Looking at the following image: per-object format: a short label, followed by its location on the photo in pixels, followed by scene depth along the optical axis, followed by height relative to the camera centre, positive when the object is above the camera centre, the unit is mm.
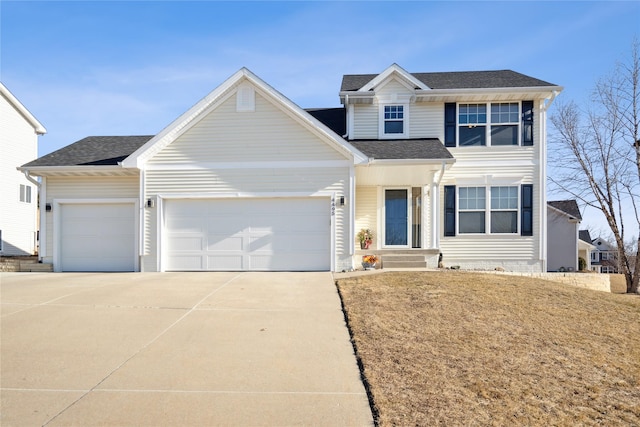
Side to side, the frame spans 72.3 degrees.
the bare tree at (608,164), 18328 +2395
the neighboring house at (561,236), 25203 -1025
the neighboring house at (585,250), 33525 -2565
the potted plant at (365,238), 14578 -670
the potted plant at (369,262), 13578 -1373
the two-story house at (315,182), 13148 +1131
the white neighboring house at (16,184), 20625 +1612
